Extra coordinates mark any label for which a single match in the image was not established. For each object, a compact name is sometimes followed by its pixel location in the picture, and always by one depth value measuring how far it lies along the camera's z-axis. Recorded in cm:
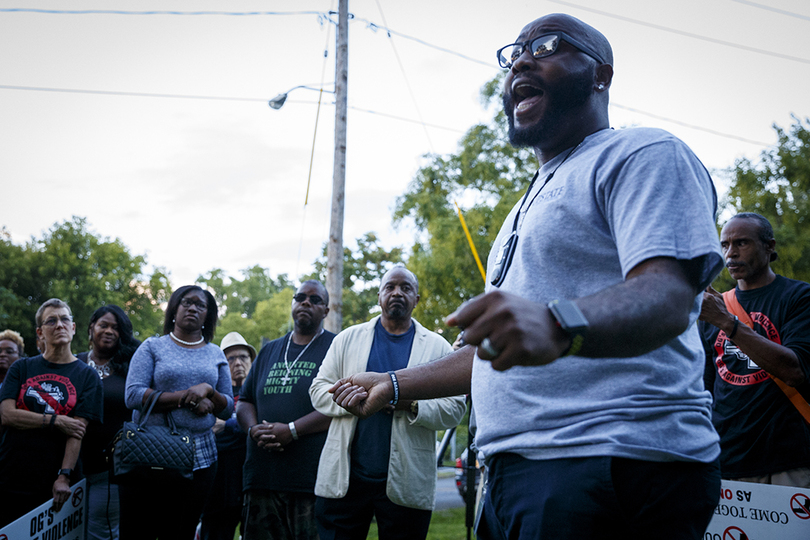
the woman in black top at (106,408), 488
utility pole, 959
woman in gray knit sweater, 457
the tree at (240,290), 7569
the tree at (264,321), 5469
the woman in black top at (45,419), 448
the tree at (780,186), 1716
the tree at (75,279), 3459
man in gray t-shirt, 100
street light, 1077
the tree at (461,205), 1891
